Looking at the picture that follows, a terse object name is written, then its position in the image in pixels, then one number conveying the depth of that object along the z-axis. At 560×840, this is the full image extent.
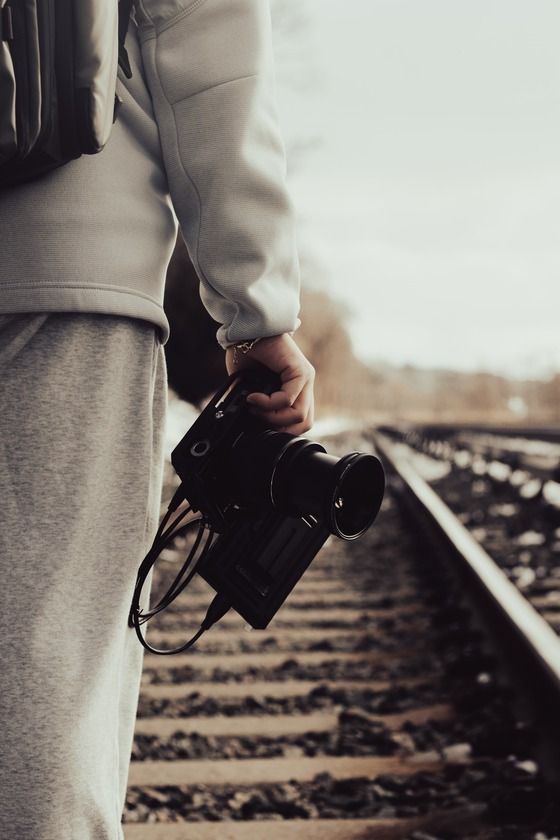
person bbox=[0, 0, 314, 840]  1.12
